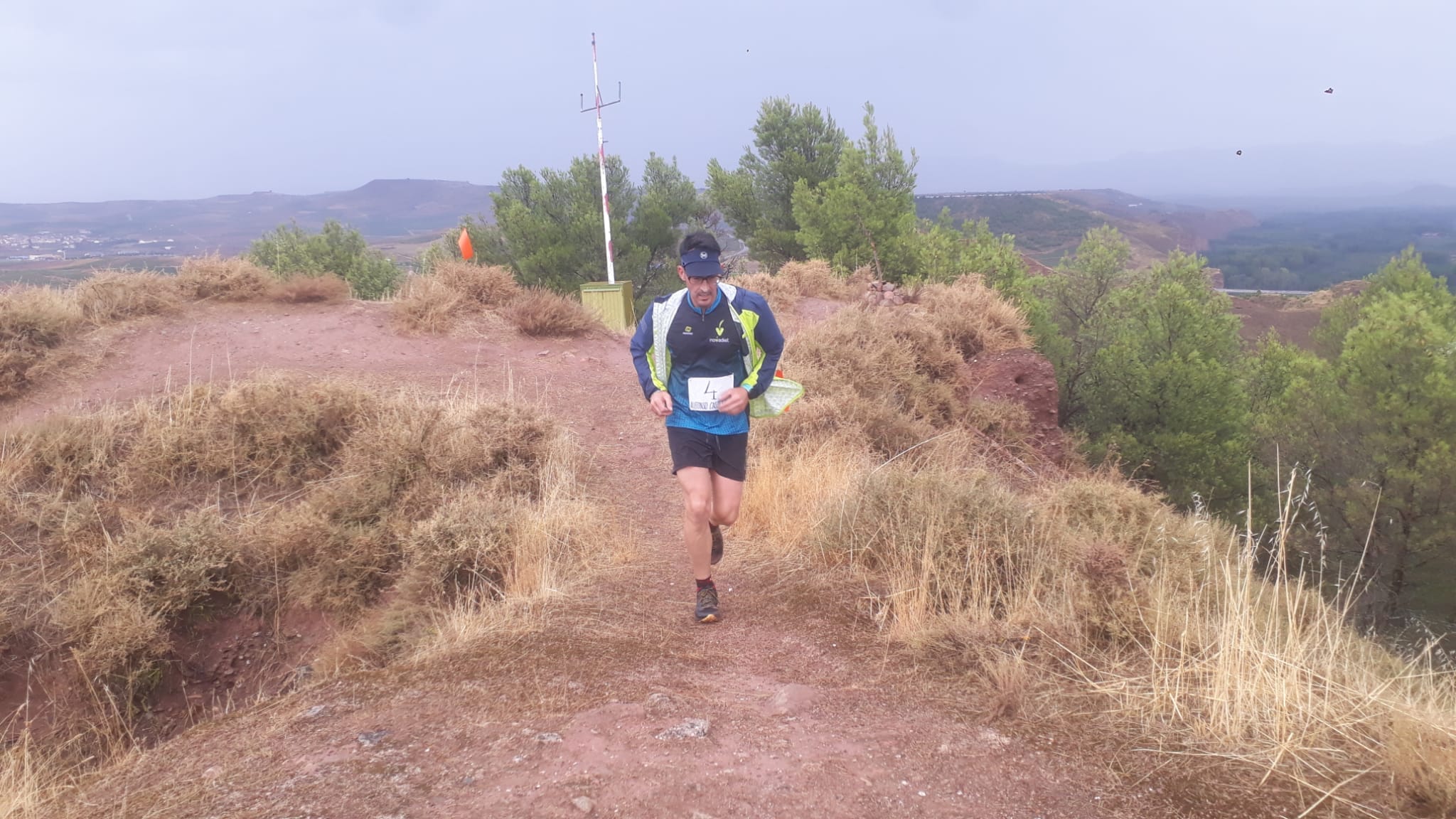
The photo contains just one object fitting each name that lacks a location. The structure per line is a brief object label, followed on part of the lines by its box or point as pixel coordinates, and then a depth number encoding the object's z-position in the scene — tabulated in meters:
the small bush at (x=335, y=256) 25.16
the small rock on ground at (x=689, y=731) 2.72
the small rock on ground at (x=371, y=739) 2.79
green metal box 13.40
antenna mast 14.32
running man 3.78
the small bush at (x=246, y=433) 5.98
